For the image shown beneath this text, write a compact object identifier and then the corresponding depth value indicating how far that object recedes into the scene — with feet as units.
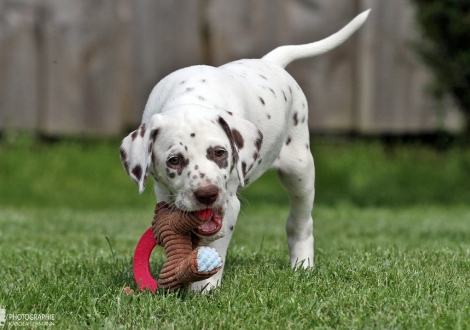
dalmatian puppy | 20.84
